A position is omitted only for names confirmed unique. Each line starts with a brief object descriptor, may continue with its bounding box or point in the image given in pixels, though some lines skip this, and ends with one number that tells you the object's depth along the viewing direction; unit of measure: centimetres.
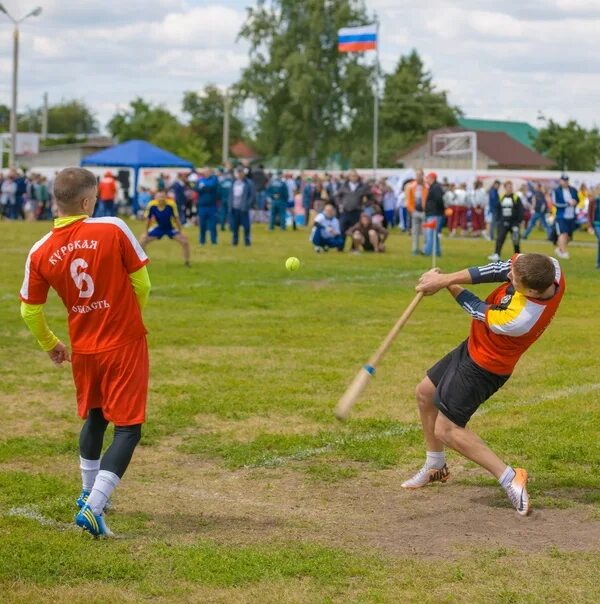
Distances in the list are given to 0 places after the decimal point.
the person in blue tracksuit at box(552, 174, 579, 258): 2462
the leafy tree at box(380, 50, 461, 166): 9150
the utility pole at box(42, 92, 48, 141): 10888
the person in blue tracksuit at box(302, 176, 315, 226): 3826
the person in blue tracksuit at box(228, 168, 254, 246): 2645
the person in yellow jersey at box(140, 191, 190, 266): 2031
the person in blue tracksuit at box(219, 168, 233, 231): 3145
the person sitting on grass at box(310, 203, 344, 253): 2584
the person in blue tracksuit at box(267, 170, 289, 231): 3584
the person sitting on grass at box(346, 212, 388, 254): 2605
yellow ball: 1655
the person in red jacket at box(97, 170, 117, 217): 3575
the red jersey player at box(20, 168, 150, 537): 582
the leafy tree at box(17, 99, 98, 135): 13850
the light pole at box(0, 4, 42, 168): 5053
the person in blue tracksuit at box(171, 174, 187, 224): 3631
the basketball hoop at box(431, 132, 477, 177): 4931
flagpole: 4386
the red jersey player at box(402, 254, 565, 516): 626
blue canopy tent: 3847
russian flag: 4525
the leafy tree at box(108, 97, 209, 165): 8719
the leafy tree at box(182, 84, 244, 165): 9788
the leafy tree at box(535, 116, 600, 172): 7400
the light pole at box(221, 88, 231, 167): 6750
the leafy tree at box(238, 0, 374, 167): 6931
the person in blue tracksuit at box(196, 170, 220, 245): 2678
